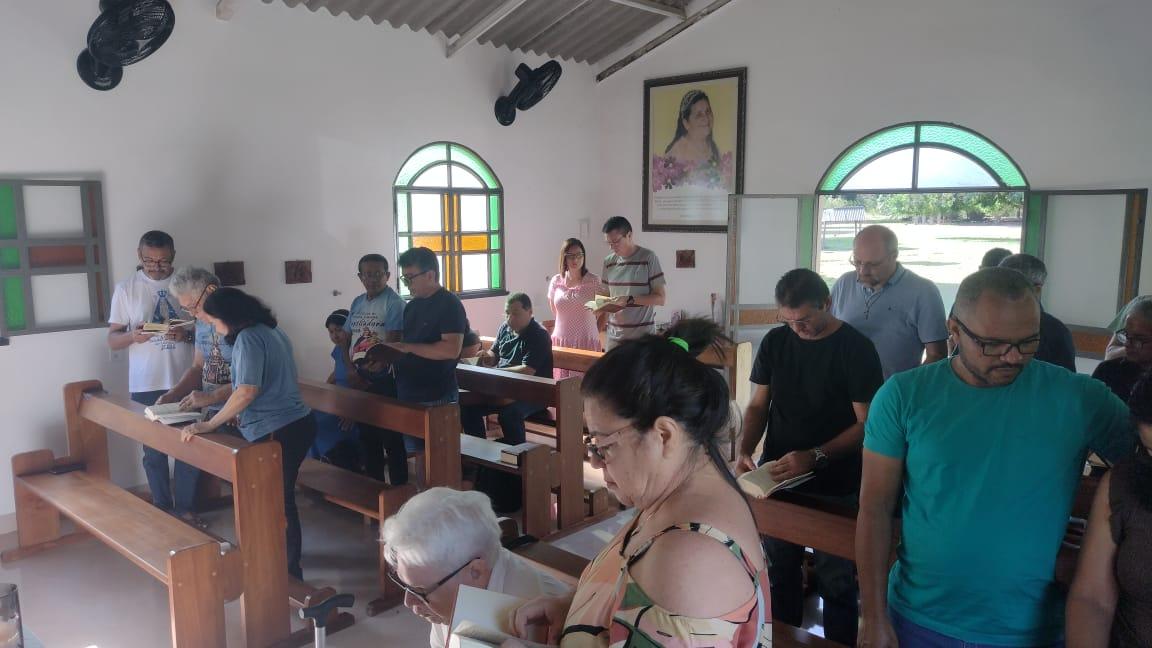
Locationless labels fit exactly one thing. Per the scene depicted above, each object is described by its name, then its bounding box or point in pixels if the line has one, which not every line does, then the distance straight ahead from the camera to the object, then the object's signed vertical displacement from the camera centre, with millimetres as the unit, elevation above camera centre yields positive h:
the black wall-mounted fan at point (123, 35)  4488 +1177
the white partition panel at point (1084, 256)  5617 -121
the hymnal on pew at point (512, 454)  4276 -1137
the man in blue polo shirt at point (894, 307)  3527 -298
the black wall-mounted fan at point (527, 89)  7191 +1377
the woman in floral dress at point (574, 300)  6098 -454
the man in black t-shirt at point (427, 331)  4062 -456
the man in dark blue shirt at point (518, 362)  5195 -801
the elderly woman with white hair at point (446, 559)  1863 -741
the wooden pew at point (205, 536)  3023 -1233
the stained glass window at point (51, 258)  4570 -81
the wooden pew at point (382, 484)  3717 -1109
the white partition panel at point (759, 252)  7086 -101
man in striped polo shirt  5664 -287
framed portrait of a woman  7543 +892
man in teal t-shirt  1618 -459
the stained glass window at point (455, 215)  6762 +239
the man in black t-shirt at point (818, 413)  2658 -595
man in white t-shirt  4684 -535
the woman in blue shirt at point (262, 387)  3402 -628
